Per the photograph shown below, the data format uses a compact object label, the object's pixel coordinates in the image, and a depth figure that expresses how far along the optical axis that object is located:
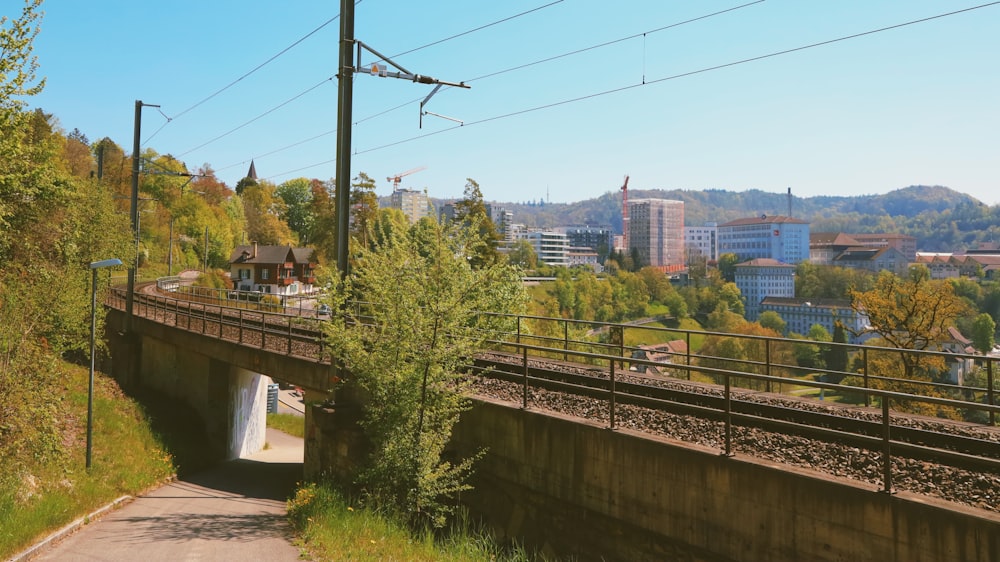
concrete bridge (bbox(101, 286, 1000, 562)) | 6.43
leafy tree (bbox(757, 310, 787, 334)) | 133.38
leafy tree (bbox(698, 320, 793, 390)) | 72.71
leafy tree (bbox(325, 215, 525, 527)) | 10.20
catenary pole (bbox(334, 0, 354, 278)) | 12.50
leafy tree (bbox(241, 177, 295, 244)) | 109.62
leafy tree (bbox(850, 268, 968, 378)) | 29.17
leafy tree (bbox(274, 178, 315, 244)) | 124.50
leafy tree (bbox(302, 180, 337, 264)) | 72.75
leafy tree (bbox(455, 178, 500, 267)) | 43.28
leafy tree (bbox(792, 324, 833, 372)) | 104.19
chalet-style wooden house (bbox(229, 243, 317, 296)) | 80.19
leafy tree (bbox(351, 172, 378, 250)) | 63.78
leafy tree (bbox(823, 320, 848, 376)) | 71.19
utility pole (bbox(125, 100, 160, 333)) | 25.97
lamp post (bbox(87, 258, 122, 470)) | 16.16
